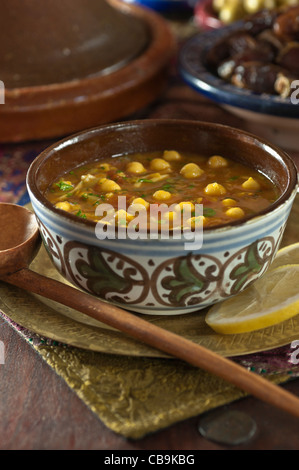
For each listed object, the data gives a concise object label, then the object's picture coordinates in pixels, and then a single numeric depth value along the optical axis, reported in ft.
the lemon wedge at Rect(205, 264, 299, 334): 2.08
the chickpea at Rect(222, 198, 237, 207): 2.20
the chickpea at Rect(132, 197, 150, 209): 2.19
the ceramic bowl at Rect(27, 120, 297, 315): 2.03
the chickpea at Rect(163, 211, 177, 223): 2.14
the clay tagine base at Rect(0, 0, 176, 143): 2.95
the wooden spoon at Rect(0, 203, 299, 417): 1.93
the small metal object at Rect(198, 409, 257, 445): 1.96
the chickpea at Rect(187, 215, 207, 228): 2.12
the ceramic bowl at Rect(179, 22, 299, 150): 2.81
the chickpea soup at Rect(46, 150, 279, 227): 2.19
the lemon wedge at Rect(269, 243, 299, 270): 2.26
